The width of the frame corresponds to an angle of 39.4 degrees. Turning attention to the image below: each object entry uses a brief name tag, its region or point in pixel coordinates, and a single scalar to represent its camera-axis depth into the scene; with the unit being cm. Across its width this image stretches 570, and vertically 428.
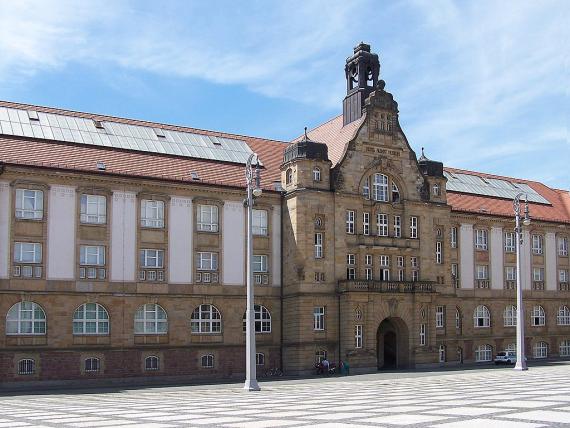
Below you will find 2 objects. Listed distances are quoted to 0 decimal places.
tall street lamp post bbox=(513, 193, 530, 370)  5247
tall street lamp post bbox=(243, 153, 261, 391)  4012
